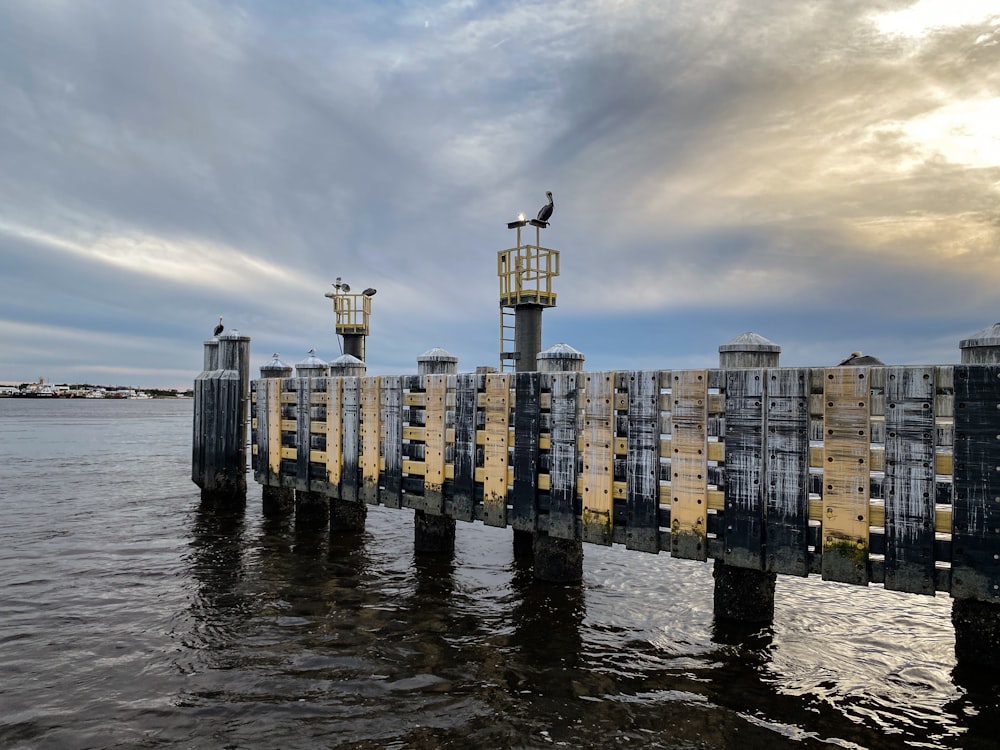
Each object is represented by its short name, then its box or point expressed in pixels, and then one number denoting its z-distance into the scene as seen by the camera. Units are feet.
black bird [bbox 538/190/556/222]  62.75
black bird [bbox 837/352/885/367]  27.30
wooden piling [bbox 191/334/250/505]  55.21
